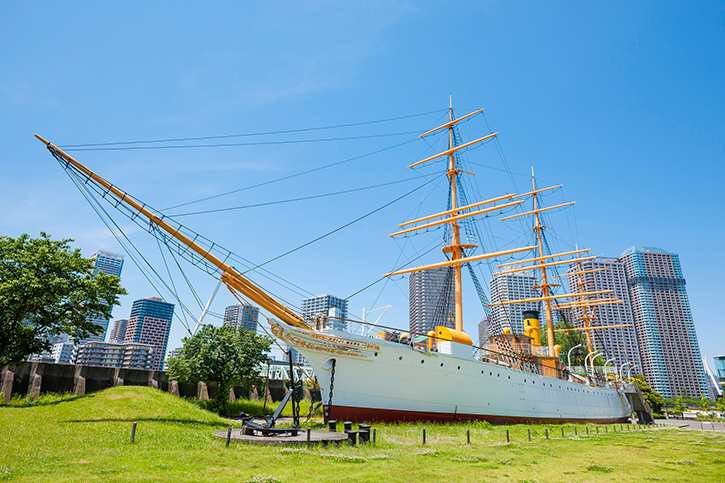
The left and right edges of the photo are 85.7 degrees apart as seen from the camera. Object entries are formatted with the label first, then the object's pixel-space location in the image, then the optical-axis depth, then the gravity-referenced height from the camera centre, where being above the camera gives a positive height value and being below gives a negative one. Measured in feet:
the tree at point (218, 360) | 77.51 +2.63
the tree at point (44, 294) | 60.08 +11.08
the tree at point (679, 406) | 208.64 -7.71
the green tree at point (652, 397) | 175.42 -3.03
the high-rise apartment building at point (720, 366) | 207.88 +13.37
